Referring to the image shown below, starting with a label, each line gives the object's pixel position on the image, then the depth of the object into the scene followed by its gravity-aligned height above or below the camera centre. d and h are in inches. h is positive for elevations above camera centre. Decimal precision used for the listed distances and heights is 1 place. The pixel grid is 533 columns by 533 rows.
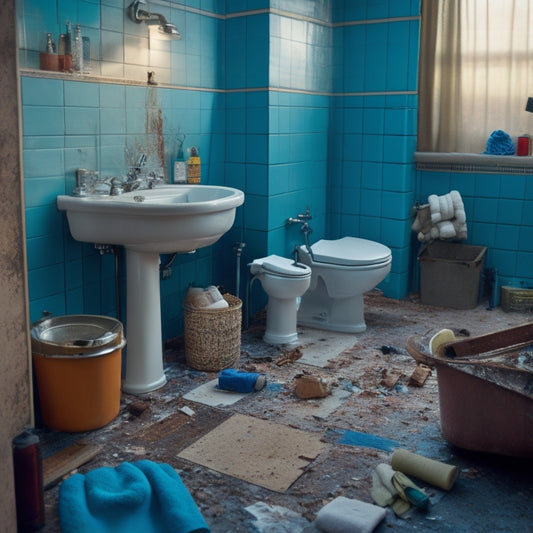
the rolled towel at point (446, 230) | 175.5 -16.6
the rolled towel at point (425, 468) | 90.1 -40.4
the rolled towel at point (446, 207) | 176.2 -11.0
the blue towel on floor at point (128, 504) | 80.5 -41.5
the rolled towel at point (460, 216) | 176.4 -13.1
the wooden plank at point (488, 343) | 99.6 -25.8
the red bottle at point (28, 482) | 76.8 -36.6
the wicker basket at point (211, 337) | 131.4 -33.3
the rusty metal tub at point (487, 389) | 90.8 -30.0
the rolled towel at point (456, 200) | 176.7 -9.1
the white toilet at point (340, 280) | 152.6 -26.0
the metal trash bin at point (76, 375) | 103.7 -32.5
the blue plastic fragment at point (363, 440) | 103.3 -42.0
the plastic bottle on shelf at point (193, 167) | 146.6 -0.9
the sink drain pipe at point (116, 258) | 121.2 -17.7
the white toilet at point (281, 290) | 143.7 -26.5
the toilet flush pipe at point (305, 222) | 159.9 -14.0
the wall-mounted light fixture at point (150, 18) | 128.3 +27.0
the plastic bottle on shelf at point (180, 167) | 143.4 -0.9
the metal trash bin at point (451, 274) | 176.1 -28.1
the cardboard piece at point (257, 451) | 95.2 -42.3
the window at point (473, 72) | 171.6 +23.7
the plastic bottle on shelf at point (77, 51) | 115.7 +18.6
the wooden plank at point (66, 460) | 92.1 -41.7
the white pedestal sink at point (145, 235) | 109.7 -11.8
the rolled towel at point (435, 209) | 176.7 -11.4
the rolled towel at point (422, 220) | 181.0 -14.6
